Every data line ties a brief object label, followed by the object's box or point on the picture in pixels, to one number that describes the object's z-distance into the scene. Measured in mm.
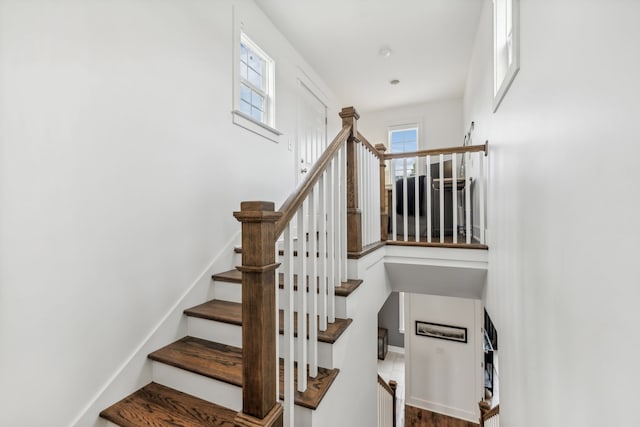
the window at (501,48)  1910
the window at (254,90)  2646
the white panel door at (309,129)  3781
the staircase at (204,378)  1413
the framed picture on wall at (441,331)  4789
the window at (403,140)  5500
